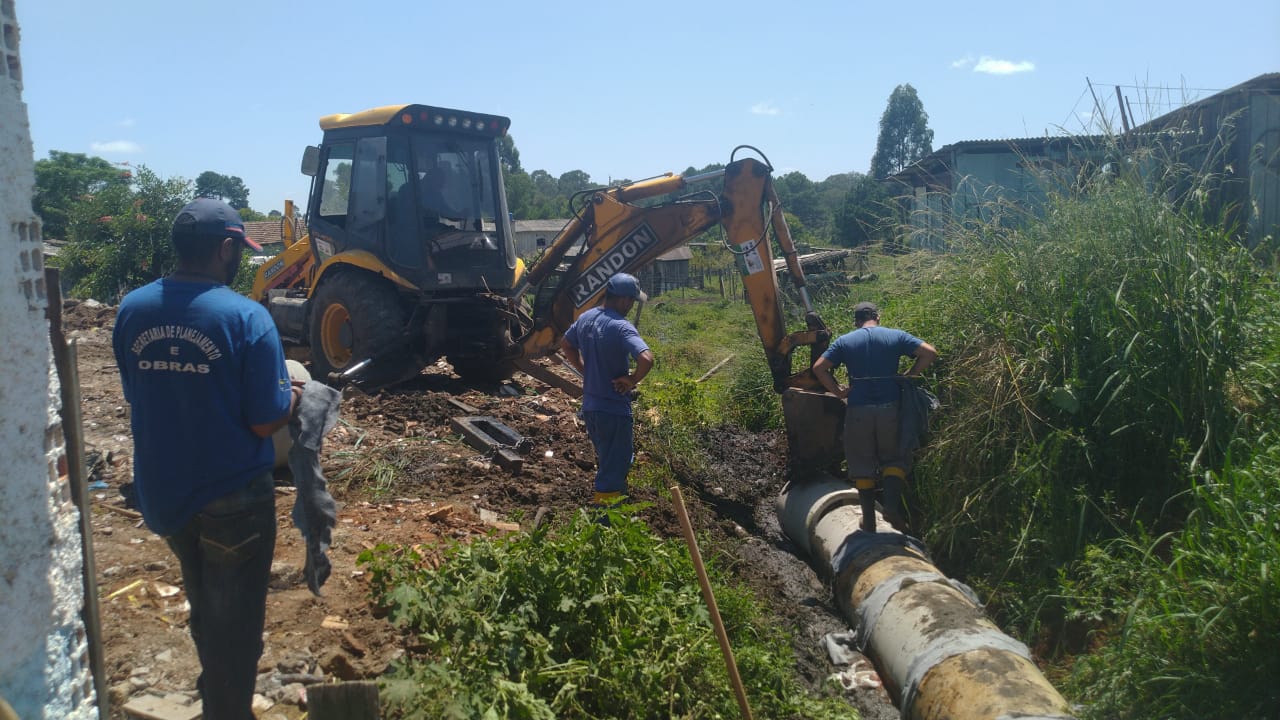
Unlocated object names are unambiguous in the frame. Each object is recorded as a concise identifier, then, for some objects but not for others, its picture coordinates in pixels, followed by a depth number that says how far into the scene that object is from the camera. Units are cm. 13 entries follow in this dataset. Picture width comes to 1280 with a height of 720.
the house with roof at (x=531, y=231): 5075
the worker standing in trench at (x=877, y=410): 546
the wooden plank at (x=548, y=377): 862
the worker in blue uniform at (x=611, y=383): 512
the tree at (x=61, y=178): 3288
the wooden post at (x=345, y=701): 244
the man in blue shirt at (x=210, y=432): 268
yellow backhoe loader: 792
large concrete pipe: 333
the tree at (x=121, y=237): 1798
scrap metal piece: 659
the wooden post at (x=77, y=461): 249
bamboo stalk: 311
